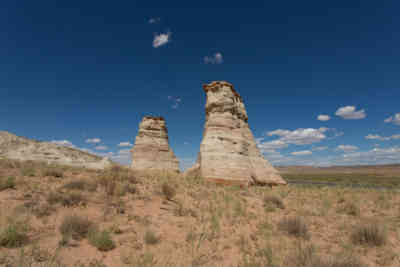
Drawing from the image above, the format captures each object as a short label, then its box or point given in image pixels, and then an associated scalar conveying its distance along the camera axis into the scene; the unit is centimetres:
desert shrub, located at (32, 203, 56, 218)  517
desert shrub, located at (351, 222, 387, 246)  520
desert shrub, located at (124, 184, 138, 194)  855
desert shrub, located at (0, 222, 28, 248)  370
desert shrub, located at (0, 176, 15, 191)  671
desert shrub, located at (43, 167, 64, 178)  985
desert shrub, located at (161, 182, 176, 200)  888
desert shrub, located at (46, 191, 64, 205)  606
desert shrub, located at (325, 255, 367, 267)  344
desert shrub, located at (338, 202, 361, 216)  821
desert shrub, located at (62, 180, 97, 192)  777
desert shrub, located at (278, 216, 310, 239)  569
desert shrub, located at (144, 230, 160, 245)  471
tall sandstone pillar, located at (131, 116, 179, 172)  2712
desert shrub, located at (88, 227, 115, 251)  421
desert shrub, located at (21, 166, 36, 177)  939
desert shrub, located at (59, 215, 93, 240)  449
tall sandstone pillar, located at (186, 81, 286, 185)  1552
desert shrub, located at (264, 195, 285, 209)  914
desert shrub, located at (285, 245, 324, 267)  344
